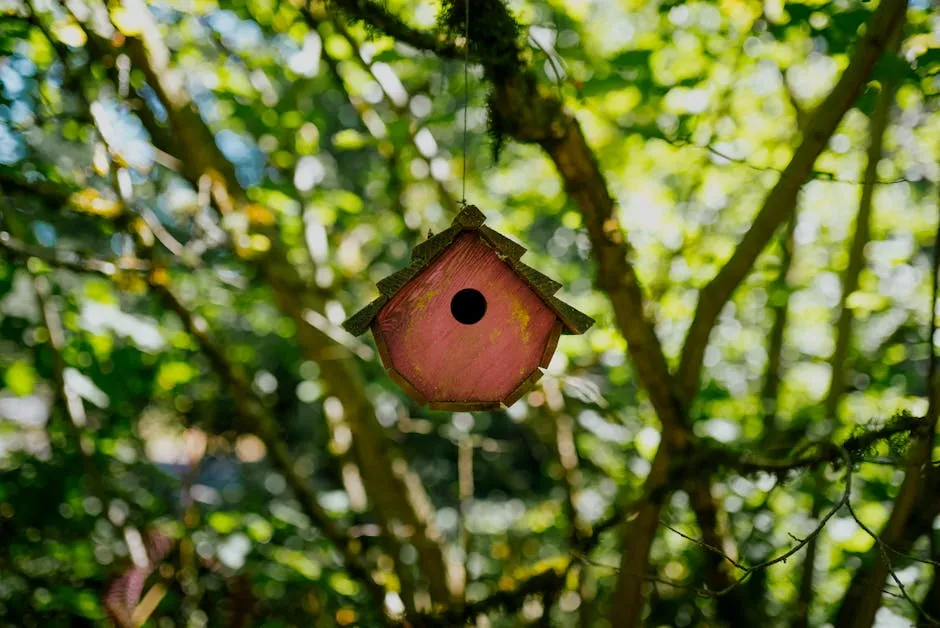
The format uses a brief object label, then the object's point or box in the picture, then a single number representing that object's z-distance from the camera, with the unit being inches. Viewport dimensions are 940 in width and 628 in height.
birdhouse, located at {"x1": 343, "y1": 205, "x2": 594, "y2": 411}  70.6
